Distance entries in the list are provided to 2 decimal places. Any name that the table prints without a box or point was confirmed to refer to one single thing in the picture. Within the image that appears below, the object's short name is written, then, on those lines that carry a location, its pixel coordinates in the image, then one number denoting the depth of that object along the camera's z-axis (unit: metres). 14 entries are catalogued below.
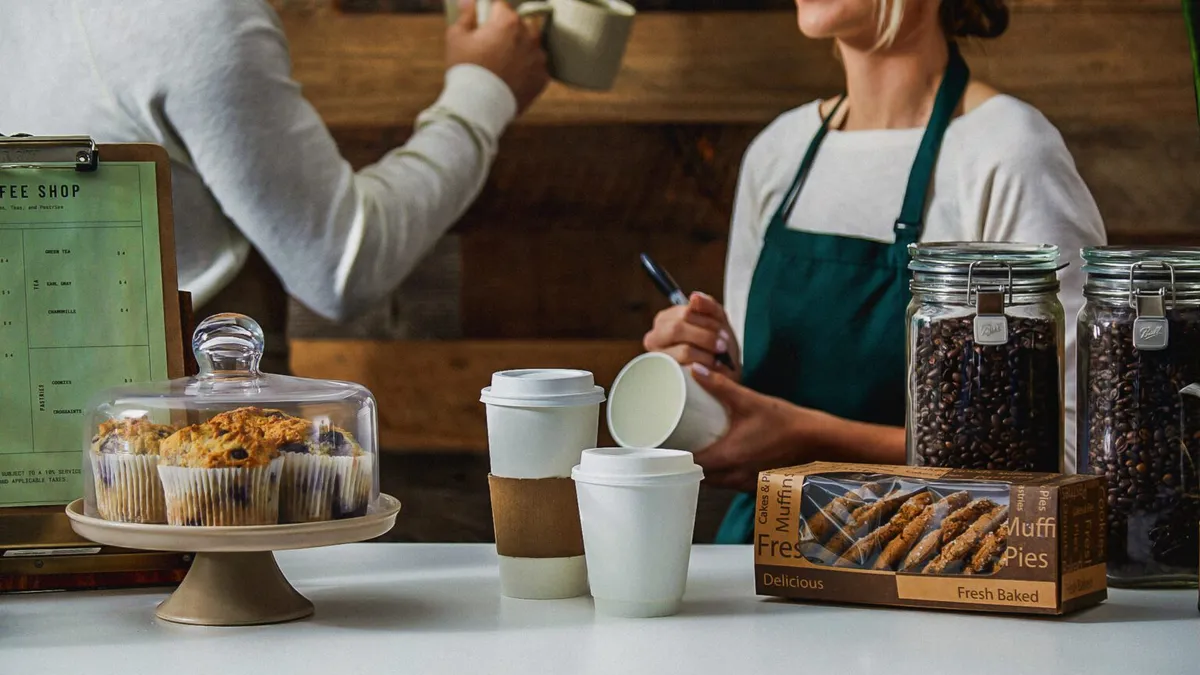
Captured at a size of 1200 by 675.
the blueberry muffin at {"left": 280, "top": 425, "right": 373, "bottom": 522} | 2.20
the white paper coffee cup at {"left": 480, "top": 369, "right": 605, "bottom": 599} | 2.28
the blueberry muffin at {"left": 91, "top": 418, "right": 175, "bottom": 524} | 2.19
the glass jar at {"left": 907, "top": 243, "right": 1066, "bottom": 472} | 2.30
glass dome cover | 2.18
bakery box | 2.20
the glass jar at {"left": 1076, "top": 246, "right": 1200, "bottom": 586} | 2.27
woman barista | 2.61
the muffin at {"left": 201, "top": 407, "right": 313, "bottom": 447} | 2.19
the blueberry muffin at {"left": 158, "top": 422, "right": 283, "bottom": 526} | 2.17
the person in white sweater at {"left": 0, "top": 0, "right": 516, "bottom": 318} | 2.64
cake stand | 2.17
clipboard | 2.35
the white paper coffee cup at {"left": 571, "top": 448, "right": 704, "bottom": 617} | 2.21
